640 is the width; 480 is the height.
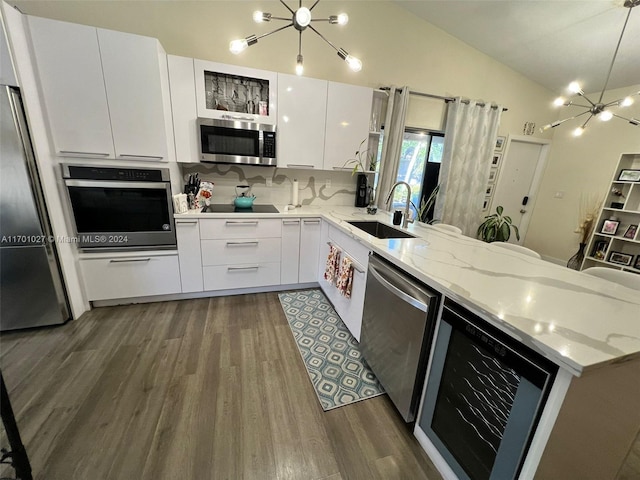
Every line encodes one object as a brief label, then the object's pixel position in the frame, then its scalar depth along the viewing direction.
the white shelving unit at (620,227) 3.24
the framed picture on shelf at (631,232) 3.22
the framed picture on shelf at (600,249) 3.52
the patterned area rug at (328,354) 1.60
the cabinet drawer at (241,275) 2.51
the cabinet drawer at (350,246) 1.76
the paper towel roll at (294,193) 2.88
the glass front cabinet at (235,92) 2.26
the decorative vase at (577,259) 3.78
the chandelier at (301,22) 1.43
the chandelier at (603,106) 1.98
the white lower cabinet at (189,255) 2.31
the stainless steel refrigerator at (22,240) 1.69
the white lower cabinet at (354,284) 1.80
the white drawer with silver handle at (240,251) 2.44
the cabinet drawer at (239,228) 2.37
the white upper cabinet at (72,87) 1.77
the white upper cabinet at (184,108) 2.16
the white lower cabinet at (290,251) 2.57
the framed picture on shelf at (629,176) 3.16
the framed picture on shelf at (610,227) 3.37
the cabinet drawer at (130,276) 2.20
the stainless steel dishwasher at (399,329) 1.20
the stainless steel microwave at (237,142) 2.31
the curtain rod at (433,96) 3.10
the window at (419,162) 3.47
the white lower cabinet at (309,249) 2.63
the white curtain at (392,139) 3.00
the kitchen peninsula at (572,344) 0.71
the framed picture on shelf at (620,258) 3.30
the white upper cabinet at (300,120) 2.46
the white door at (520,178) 4.03
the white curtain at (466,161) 3.37
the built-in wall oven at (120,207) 2.01
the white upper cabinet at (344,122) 2.61
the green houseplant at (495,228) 3.94
